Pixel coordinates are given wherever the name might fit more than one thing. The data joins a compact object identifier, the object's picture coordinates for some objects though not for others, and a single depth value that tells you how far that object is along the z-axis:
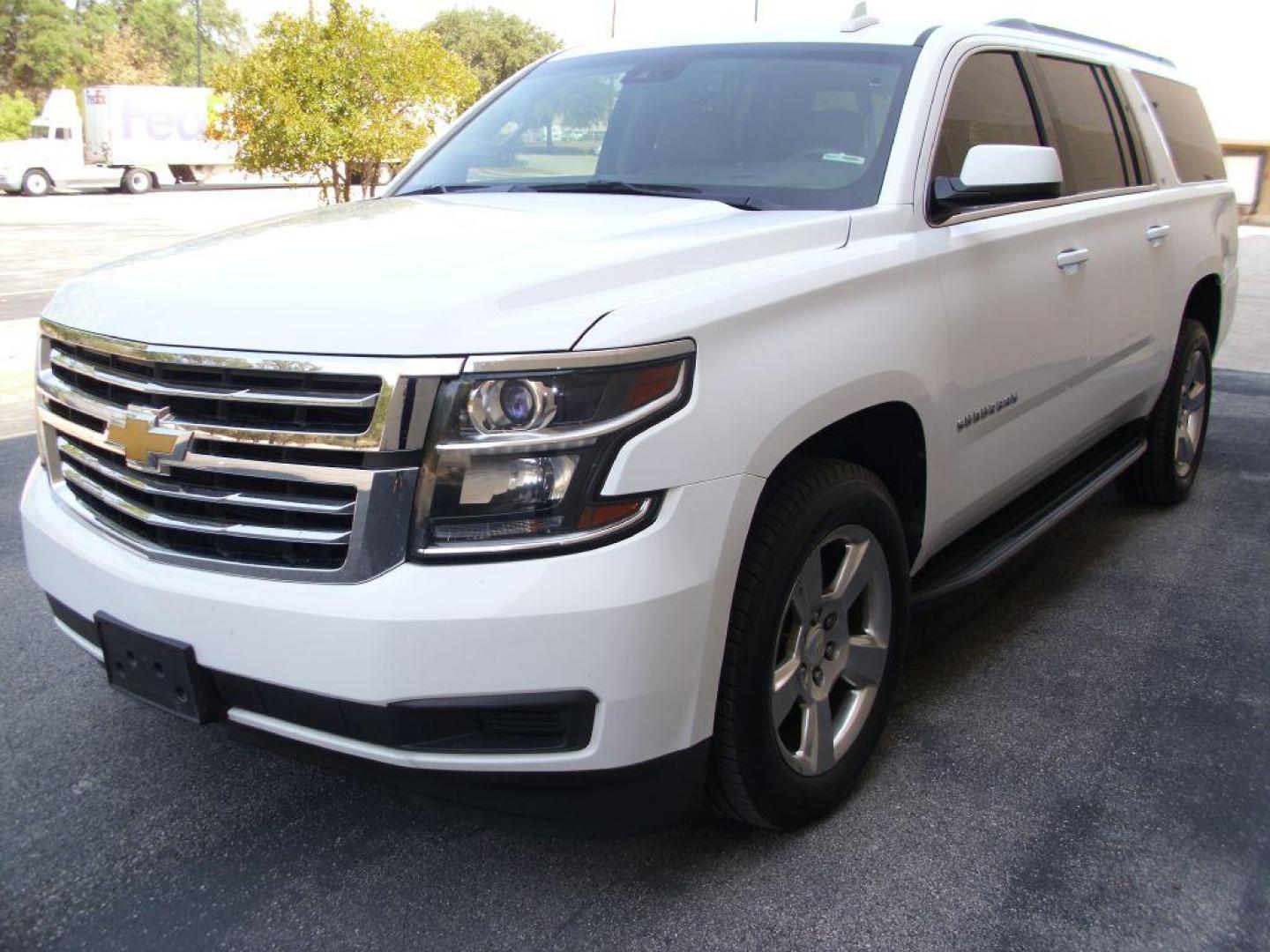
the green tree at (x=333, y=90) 13.38
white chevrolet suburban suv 2.08
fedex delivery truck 32.75
